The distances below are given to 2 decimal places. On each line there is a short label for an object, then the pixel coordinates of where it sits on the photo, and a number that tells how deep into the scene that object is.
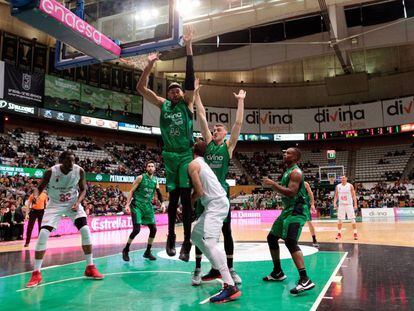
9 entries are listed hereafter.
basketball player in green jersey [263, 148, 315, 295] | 5.16
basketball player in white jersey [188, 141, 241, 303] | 4.73
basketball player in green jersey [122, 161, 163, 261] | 8.44
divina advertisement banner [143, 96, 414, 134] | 35.21
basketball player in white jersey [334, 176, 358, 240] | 12.45
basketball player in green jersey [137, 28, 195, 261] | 5.00
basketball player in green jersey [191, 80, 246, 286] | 5.89
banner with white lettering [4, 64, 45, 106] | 25.72
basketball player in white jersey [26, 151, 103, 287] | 6.14
